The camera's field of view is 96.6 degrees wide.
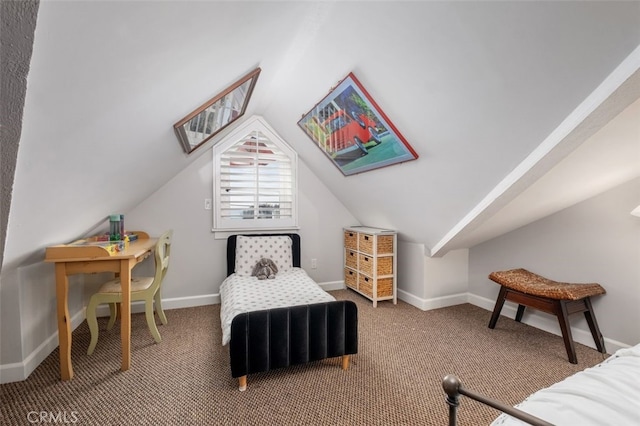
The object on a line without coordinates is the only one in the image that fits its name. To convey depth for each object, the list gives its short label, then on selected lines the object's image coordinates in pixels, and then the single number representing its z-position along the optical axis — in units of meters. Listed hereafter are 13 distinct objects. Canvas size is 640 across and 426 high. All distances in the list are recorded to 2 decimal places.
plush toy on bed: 2.94
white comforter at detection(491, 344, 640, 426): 0.80
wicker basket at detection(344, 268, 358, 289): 3.63
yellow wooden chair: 2.13
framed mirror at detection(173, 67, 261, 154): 1.90
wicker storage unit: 3.24
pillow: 3.13
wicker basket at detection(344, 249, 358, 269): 3.62
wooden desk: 1.80
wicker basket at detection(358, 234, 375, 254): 3.27
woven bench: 2.15
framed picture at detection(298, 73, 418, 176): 2.07
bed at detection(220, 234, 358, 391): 1.80
